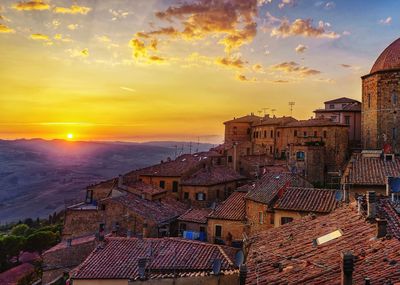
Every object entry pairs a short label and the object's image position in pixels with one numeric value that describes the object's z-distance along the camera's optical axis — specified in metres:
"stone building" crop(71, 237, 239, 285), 22.03
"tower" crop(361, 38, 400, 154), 47.81
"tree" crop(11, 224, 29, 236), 56.87
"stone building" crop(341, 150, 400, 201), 25.97
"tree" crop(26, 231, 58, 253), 48.03
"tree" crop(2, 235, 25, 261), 46.19
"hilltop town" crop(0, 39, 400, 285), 11.00
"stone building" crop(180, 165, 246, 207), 46.91
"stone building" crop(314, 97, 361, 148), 59.62
